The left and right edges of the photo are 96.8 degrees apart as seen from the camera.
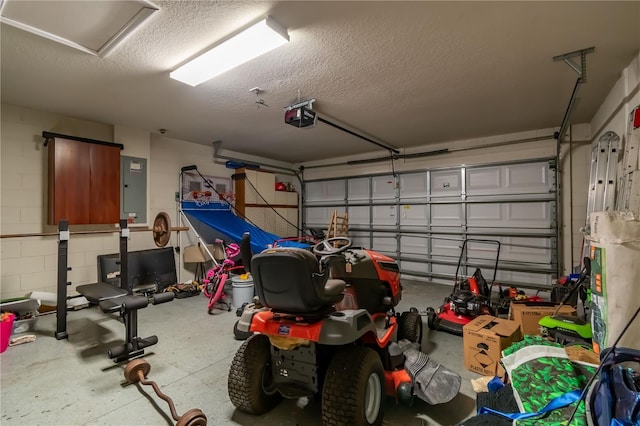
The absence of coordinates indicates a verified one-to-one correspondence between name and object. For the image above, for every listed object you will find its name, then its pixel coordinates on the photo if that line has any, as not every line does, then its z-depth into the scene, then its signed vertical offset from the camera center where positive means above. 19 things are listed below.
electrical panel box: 4.45 +0.35
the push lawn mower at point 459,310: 3.08 -1.11
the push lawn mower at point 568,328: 2.25 -0.94
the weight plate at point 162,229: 3.34 -0.22
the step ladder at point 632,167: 2.25 +0.39
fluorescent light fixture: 2.09 +1.33
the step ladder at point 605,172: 2.84 +0.44
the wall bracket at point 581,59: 2.40 +1.36
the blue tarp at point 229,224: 4.78 -0.23
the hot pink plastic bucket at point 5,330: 2.62 -1.12
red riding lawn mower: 1.50 -0.85
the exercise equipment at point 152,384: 1.52 -1.17
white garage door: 4.69 -0.09
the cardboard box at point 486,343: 2.25 -1.06
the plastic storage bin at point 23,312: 3.12 -1.19
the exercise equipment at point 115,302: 2.50 -0.85
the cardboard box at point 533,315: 2.77 -1.01
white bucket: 3.92 -1.09
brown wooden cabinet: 3.77 +0.42
